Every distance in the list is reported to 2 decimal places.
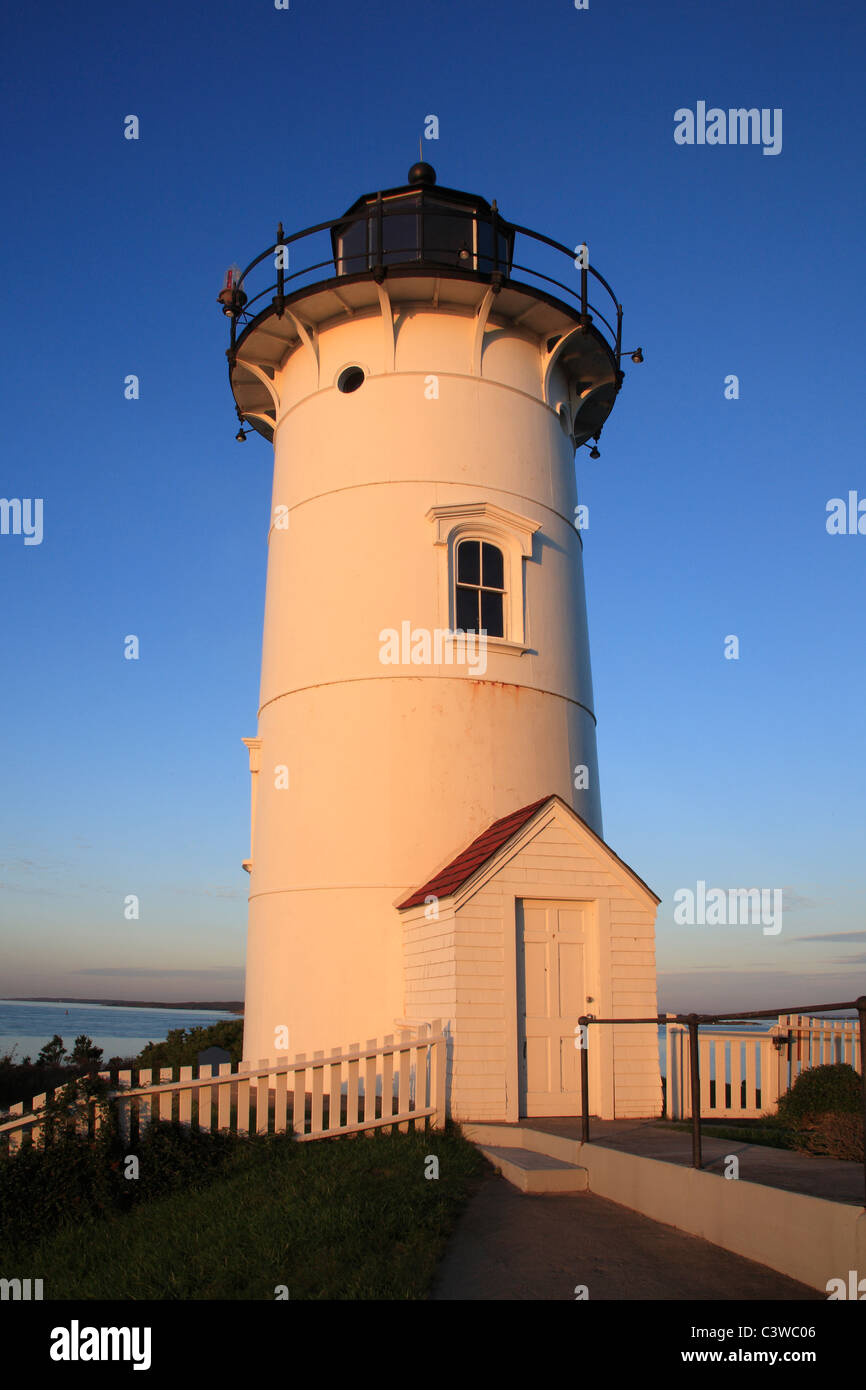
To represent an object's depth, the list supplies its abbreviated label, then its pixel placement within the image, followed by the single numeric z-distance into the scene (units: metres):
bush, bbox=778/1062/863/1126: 10.06
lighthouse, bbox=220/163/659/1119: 11.74
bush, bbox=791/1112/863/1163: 8.45
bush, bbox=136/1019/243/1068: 19.66
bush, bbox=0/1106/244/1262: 8.55
